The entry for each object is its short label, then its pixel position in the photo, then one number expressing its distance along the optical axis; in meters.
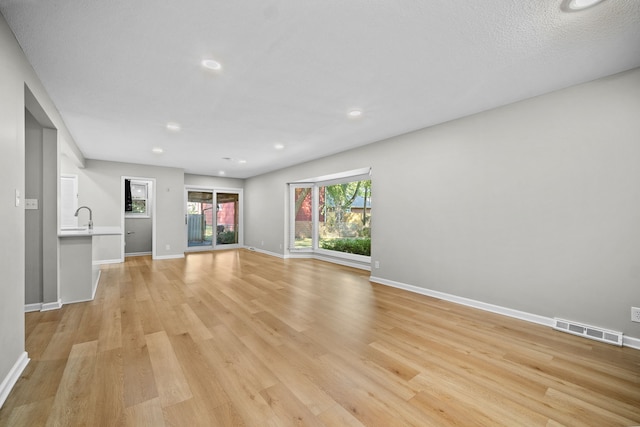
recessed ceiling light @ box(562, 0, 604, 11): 1.54
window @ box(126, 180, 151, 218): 7.41
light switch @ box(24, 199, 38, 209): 2.94
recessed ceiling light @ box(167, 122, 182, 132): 3.62
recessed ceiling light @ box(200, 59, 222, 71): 2.14
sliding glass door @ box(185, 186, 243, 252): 8.04
